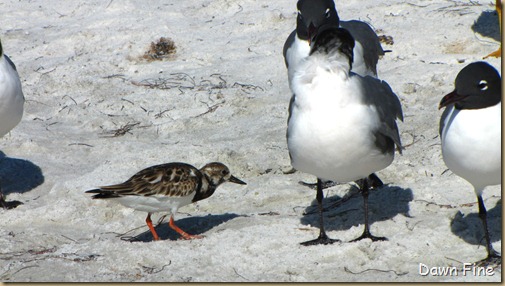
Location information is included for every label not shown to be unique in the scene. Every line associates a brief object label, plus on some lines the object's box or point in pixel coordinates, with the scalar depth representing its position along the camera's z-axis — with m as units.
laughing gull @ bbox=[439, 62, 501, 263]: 10.71
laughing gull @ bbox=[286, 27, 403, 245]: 11.37
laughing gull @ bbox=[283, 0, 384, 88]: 15.74
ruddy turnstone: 12.84
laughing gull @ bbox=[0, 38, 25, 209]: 15.14
